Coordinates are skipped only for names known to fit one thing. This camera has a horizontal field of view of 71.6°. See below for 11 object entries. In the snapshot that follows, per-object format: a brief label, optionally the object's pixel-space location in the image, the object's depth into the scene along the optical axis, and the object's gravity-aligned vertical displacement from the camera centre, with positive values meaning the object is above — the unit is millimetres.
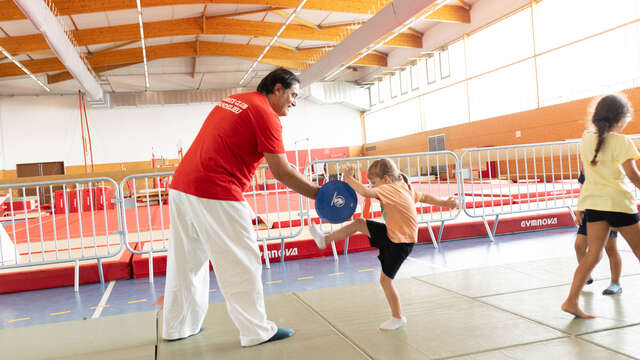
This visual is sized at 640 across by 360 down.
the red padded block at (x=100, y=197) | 11578 -170
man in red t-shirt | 2438 -89
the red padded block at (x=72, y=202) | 12349 -268
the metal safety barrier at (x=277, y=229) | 5242 -683
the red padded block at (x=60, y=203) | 11739 -250
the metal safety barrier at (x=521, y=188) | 6172 -586
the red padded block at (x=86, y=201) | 11805 -250
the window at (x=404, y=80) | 20312 +3999
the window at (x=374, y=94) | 23727 +4097
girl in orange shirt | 2705 -354
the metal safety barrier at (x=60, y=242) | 4715 -632
